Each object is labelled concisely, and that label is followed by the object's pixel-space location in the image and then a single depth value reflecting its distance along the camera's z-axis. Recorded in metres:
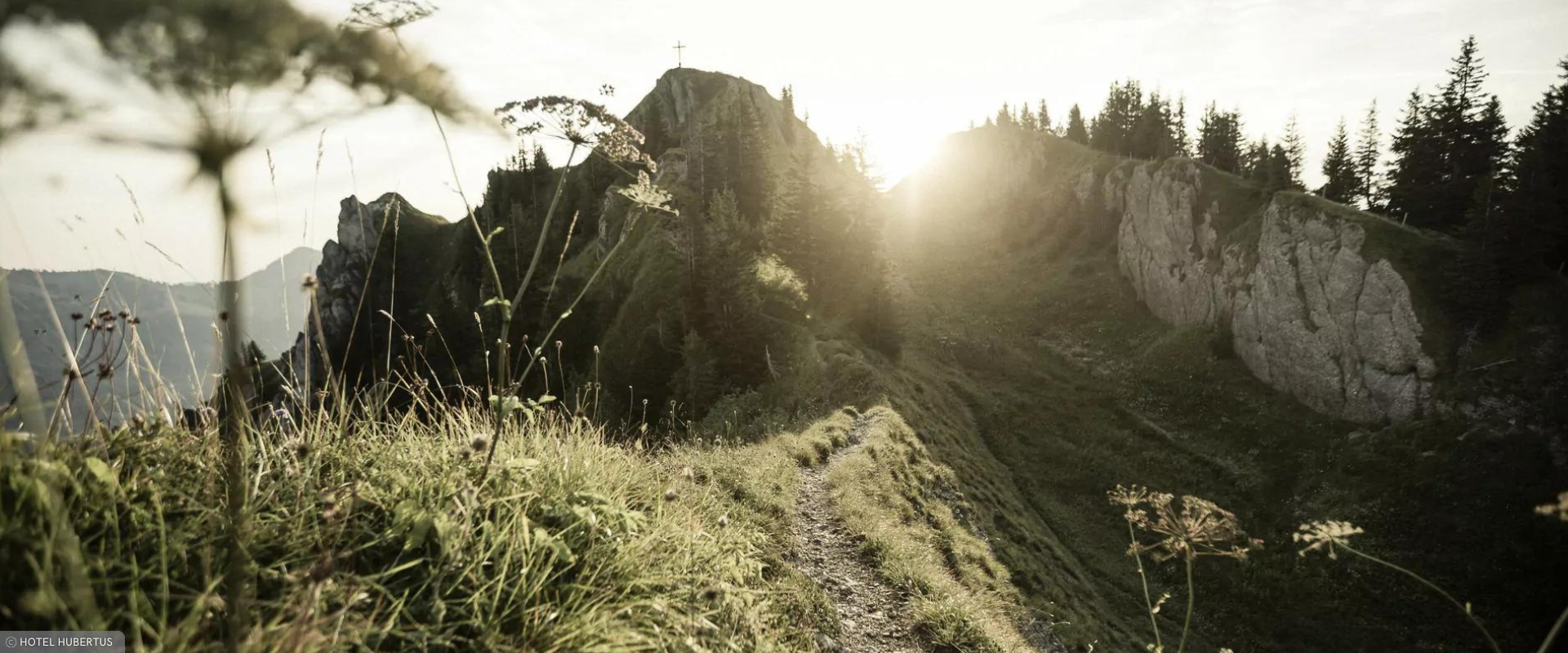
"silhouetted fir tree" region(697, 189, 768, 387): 35.28
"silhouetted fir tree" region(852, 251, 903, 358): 41.69
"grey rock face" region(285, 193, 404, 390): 75.50
